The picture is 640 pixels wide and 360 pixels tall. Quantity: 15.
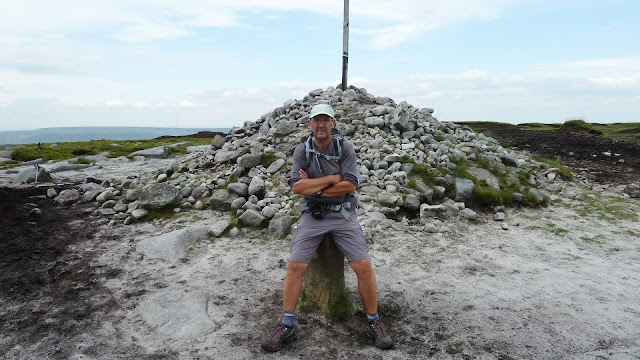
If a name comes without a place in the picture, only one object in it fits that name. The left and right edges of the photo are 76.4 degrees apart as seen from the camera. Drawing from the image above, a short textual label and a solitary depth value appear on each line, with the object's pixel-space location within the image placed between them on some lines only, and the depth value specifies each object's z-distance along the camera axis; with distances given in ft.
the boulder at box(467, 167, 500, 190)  42.43
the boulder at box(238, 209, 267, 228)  33.60
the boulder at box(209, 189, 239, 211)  38.22
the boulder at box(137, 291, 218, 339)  19.67
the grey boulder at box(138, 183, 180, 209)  38.86
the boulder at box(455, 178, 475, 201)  39.63
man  18.71
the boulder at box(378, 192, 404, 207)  36.33
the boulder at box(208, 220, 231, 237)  32.30
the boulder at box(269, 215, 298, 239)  31.88
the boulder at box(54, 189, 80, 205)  44.24
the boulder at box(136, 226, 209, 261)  29.35
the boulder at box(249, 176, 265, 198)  38.68
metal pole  51.57
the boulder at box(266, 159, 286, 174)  41.97
